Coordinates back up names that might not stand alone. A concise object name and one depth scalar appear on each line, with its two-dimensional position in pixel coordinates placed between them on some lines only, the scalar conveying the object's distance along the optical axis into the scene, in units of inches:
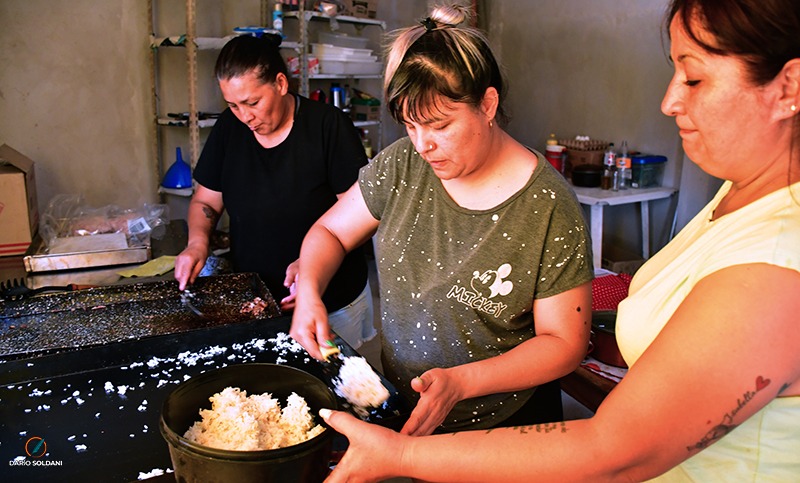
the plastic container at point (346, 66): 209.5
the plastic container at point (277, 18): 194.9
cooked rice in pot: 47.4
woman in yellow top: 32.5
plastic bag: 135.0
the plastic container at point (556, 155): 202.5
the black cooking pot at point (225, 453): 39.1
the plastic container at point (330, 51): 207.6
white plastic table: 178.9
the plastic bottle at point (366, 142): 224.8
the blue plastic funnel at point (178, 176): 176.4
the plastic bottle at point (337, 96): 218.5
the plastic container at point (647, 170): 190.9
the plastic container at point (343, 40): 220.4
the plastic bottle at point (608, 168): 190.7
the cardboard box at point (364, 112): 229.6
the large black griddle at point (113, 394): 51.6
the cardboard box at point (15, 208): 122.2
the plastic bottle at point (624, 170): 190.2
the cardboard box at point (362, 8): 220.4
